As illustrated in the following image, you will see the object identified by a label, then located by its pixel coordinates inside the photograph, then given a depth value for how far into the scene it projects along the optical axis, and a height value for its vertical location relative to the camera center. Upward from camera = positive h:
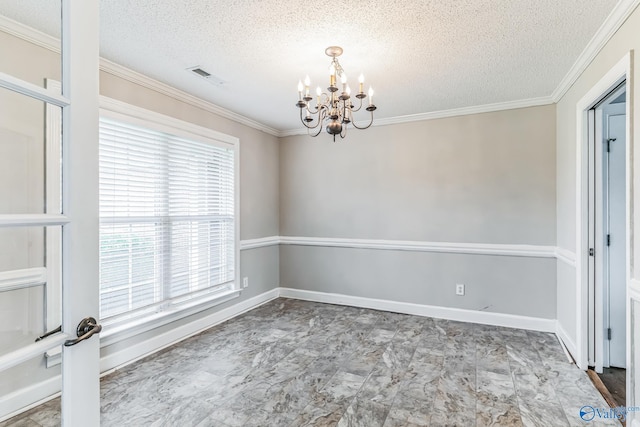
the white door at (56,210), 0.93 +0.01
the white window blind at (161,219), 2.63 -0.05
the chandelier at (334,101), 2.14 +0.79
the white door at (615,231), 2.64 -0.15
